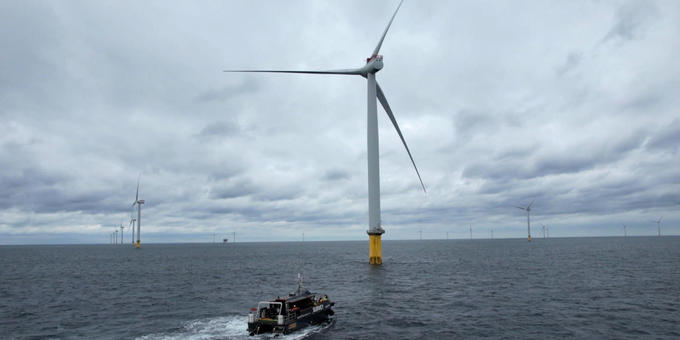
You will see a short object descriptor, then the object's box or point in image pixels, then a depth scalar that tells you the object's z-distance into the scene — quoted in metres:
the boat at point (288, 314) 44.31
